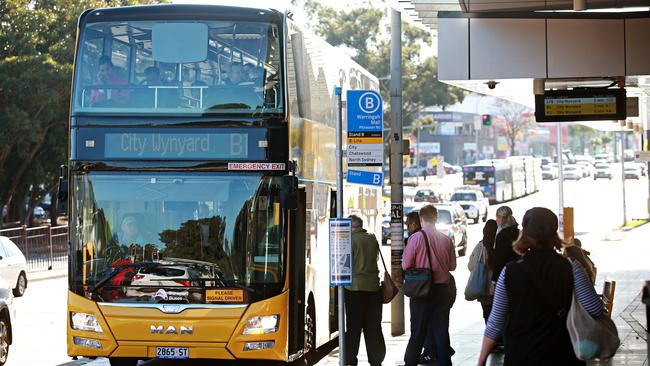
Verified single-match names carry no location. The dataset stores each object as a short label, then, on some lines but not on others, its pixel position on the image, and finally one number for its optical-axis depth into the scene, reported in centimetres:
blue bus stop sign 1225
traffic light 7650
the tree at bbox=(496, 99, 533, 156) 13625
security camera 1862
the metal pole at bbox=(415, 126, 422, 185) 9719
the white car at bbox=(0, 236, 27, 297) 2662
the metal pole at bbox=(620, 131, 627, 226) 5939
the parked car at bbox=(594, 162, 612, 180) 10925
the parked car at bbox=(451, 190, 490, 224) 6275
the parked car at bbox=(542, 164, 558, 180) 11153
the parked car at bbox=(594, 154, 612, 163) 12296
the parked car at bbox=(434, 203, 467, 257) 4009
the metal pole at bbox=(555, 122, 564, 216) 4834
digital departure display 1666
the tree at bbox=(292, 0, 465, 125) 8294
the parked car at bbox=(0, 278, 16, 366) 1467
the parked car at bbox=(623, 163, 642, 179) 10740
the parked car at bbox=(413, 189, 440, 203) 6756
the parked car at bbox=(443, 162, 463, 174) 11876
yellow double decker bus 1242
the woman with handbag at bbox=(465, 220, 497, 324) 1363
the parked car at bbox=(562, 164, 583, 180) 10725
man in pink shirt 1343
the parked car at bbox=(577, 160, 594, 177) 11412
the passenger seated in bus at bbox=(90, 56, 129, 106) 1263
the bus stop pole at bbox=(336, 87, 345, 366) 1130
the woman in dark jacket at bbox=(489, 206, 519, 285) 1258
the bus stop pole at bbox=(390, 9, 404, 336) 1747
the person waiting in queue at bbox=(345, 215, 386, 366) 1362
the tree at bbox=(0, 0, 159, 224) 4275
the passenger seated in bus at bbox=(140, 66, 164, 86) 1262
